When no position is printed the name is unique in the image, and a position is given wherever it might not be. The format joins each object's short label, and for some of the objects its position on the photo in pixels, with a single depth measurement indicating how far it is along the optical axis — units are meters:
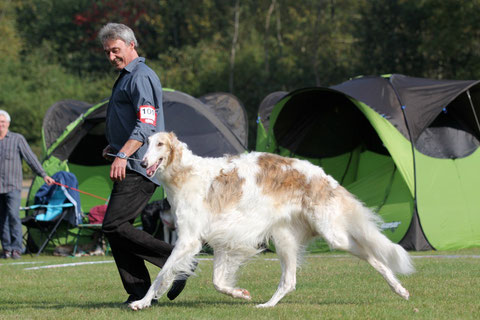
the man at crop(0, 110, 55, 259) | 19.03
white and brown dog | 10.24
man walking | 10.00
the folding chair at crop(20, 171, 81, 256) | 20.11
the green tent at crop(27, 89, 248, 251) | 21.11
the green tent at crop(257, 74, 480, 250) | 18.25
